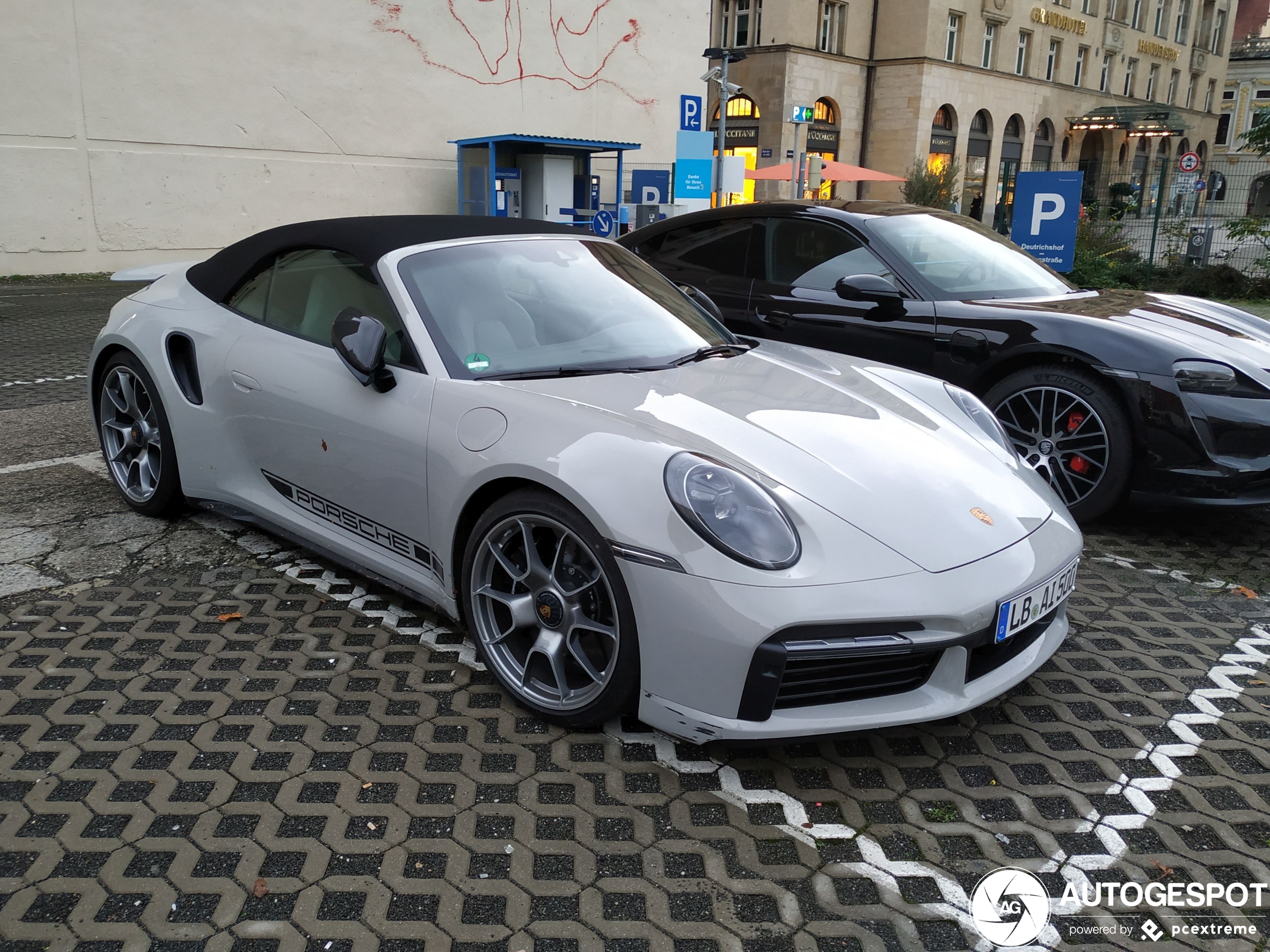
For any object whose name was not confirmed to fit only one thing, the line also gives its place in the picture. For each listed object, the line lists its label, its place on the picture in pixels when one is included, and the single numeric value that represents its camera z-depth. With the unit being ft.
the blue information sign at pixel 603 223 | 49.26
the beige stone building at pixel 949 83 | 117.80
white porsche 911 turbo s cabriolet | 8.05
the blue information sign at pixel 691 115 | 48.49
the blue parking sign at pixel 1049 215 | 35.32
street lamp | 51.34
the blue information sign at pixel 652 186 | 60.23
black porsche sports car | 14.05
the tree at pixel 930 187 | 88.38
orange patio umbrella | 76.33
